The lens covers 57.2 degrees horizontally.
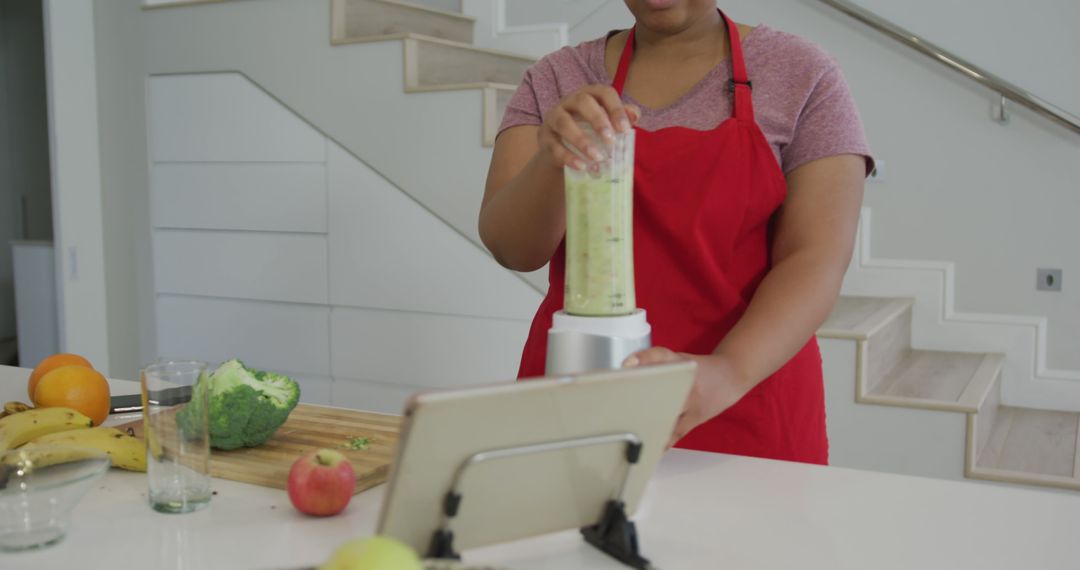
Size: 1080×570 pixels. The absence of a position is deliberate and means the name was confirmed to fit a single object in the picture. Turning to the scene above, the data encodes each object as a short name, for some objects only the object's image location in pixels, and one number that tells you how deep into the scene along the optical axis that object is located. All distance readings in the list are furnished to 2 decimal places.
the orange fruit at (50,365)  1.30
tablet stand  0.71
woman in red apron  1.21
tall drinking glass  0.97
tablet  0.67
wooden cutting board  1.07
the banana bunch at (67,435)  1.07
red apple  0.94
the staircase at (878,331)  2.65
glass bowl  0.88
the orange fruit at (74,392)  1.24
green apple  0.51
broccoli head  1.11
